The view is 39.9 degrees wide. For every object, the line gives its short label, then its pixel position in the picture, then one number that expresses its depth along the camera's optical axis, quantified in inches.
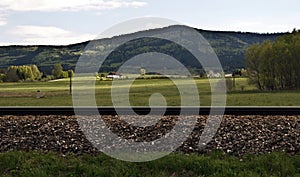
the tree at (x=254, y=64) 2128.4
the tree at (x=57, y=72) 3034.0
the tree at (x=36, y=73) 3092.5
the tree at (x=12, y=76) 2819.1
